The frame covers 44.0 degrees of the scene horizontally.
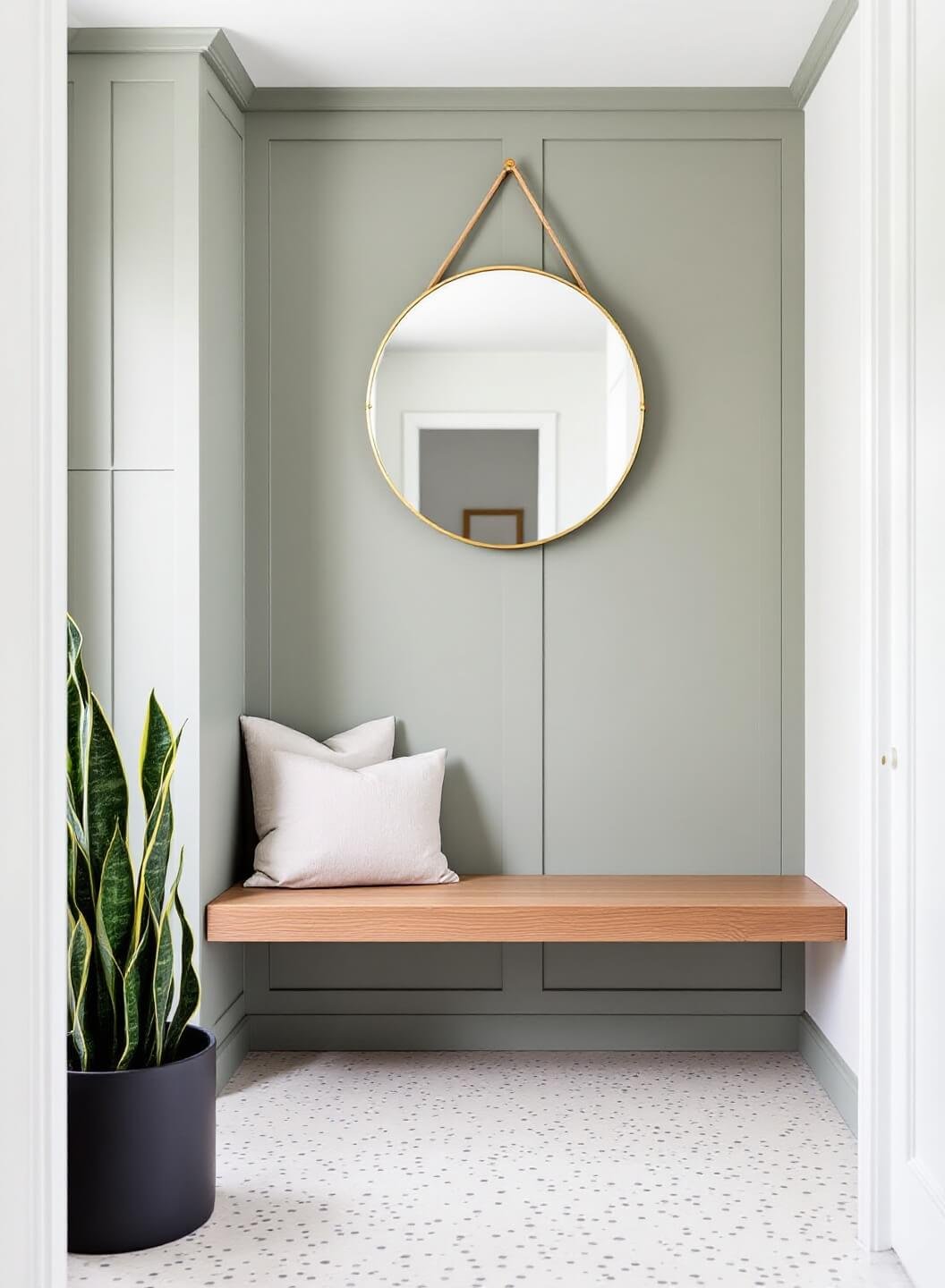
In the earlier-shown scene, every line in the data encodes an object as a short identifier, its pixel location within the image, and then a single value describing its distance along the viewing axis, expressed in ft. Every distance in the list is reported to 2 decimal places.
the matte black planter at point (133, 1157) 6.77
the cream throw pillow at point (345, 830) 9.62
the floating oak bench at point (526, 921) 9.07
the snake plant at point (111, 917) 6.92
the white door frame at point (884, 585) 6.73
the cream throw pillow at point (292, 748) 9.93
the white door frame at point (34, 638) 4.34
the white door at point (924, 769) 6.24
